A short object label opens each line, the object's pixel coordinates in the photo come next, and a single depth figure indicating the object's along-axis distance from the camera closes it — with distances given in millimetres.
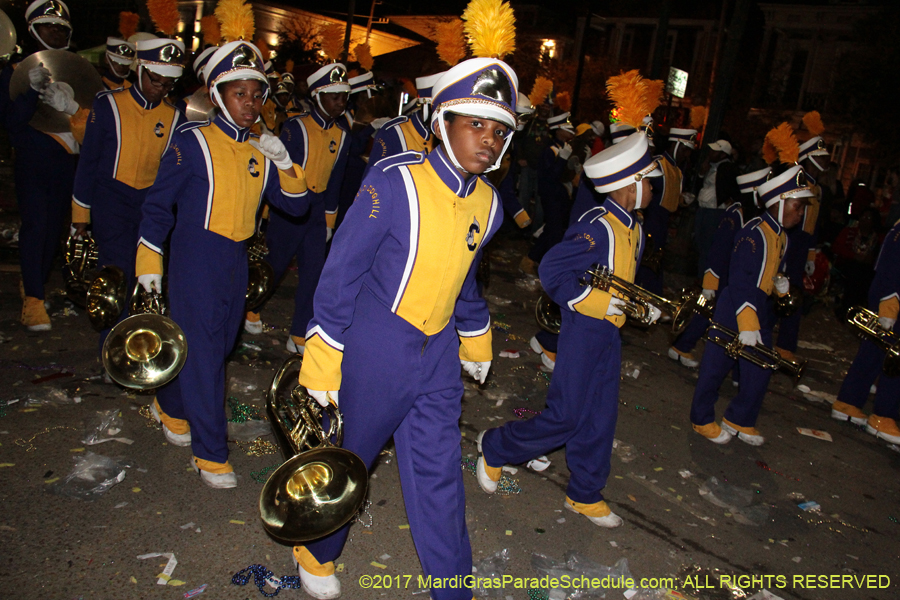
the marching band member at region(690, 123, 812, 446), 5016
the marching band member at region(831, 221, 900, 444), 5926
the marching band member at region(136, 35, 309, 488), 3500
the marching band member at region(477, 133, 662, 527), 3818
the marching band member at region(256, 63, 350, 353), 5867
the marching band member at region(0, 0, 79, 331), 5375
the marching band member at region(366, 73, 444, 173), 6145
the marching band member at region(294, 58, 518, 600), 2531
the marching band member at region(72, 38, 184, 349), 4539
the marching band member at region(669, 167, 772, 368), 6562
